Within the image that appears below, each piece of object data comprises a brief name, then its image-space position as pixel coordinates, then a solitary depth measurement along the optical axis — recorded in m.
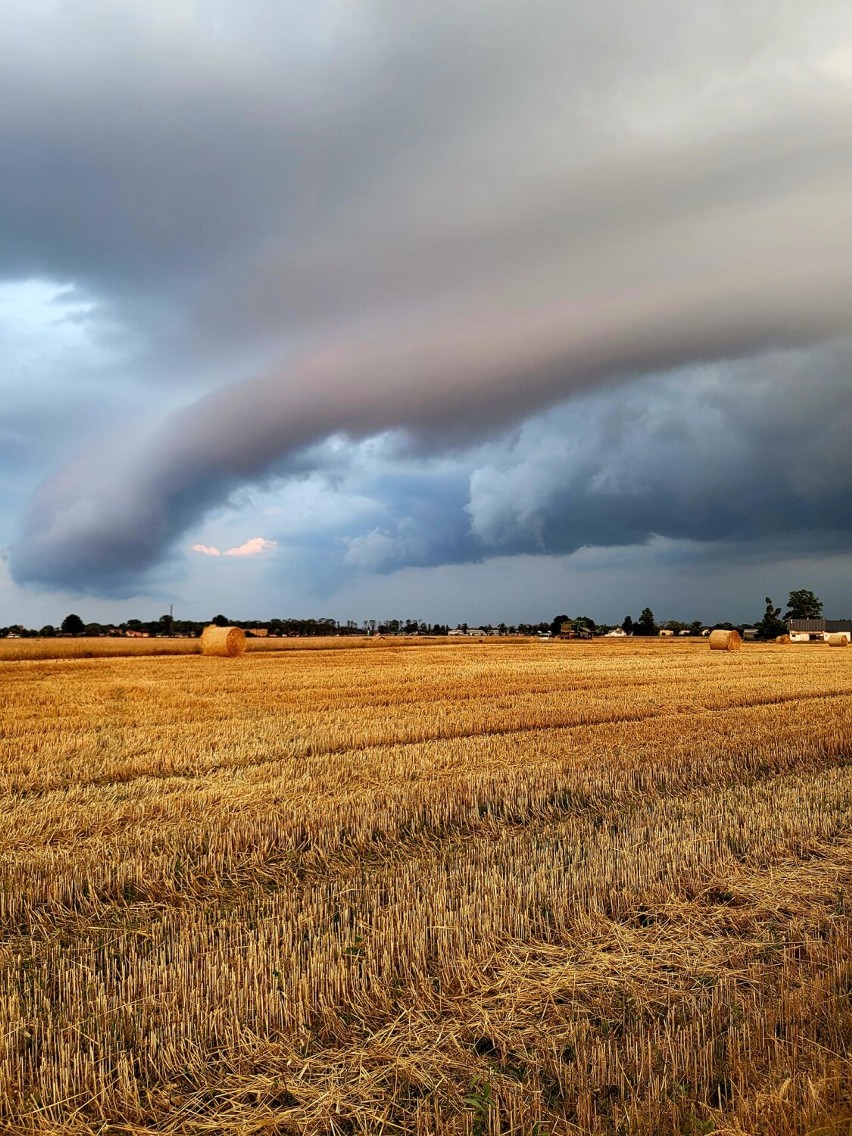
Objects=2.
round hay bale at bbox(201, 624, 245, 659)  40.31
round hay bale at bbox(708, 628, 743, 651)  47.69
